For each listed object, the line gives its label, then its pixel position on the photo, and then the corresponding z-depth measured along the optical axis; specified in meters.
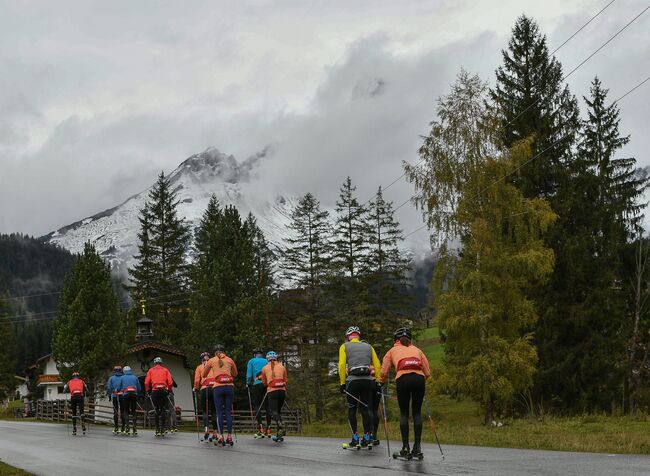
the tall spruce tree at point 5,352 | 87.31
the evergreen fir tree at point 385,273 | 55.94
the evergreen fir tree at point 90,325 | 53.25
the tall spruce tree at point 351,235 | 59.47
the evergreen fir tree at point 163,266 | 70.00
